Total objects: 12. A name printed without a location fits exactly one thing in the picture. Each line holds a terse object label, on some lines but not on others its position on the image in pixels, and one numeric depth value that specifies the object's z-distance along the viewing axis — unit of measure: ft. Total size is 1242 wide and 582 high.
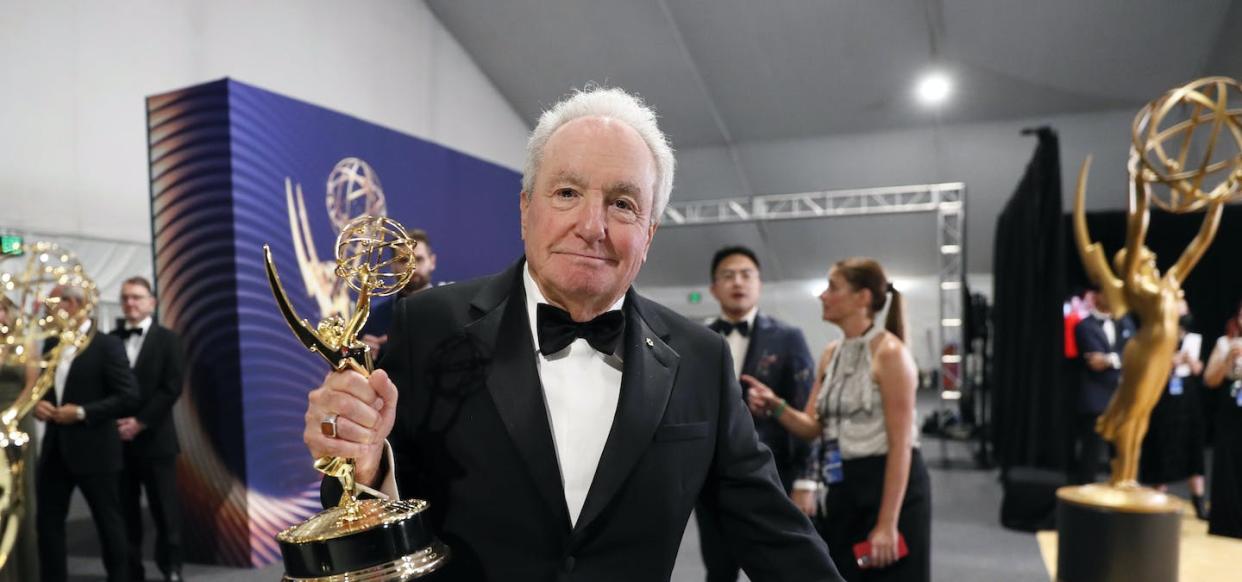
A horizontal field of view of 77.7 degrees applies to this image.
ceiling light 33.30
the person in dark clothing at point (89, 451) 14.21
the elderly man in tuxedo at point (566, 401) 3.98
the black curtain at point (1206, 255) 38.11
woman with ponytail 9.37
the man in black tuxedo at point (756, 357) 11.48
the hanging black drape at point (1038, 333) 21.86
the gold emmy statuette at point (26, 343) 6.81
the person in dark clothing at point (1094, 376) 20.70
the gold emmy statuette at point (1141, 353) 13.20
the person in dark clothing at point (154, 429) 15.28
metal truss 36.70
